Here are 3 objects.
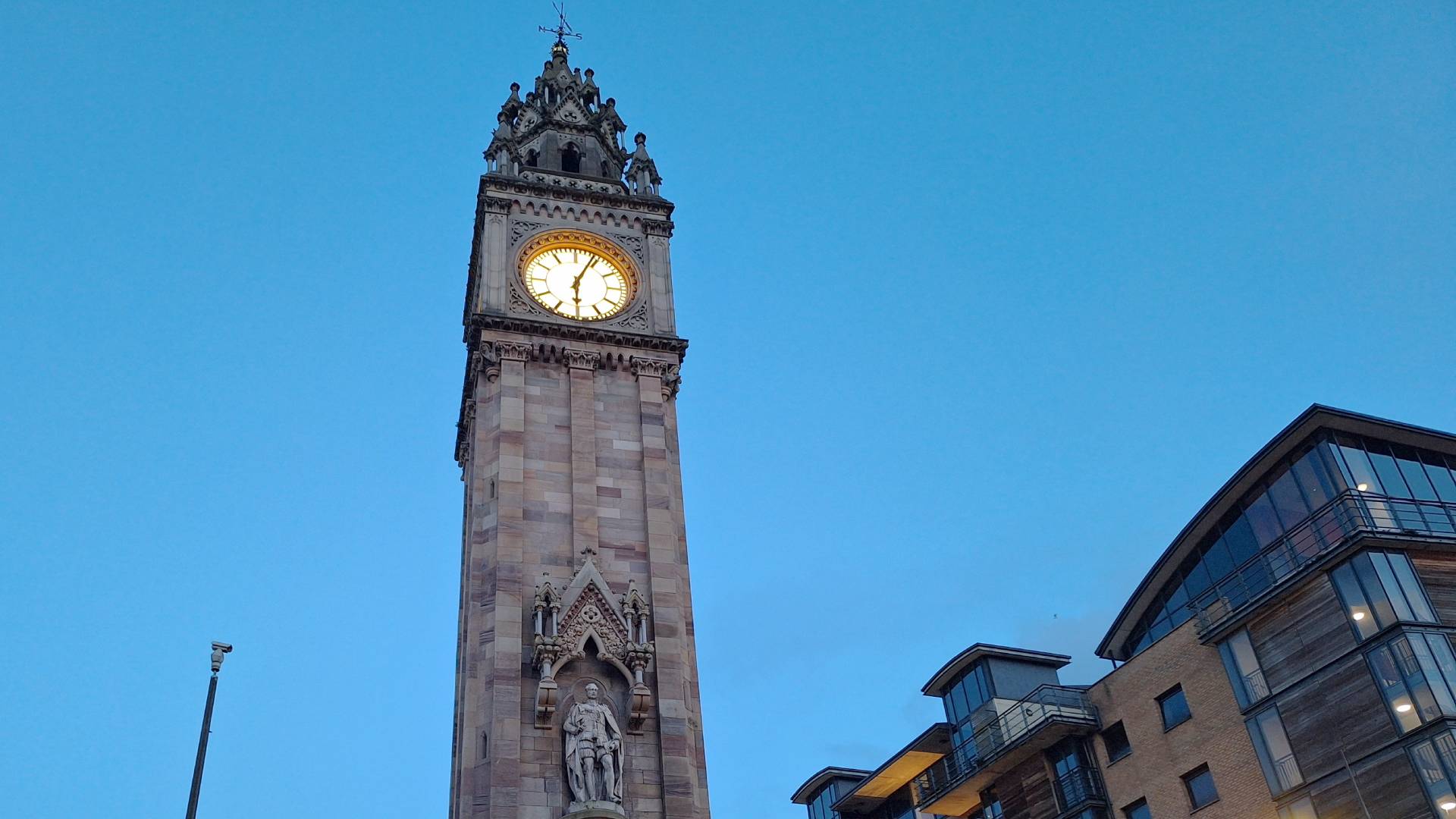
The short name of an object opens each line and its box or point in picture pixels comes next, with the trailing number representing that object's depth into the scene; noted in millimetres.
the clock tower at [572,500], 39062
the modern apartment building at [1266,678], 42562
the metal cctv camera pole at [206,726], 29922
